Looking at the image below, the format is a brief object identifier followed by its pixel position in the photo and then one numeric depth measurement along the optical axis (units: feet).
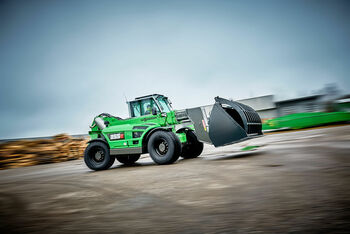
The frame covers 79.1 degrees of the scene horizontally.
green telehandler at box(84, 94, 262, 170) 18.73
